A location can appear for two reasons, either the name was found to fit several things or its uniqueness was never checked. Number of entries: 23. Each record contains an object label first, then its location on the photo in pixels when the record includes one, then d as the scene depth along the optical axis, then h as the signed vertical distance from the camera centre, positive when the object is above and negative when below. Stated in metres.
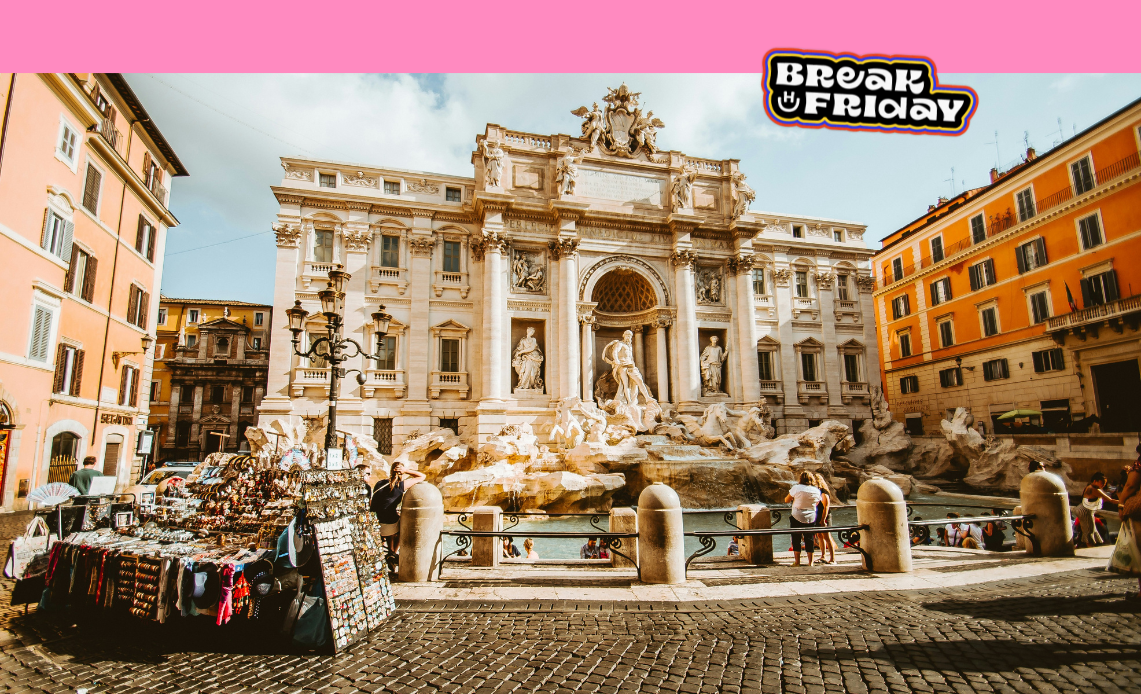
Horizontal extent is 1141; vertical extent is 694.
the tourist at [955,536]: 9.63 -2.24
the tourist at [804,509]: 7.82 -1.32
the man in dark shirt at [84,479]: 10.06 -0.88
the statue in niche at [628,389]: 21.31 +1.52
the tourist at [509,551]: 8.85 -2.16
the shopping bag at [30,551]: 5.48 -1.26
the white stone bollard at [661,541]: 6.39 -1.44
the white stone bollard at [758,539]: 7.79 -1.77
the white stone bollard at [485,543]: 7.50 -1.67
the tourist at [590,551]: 9.46 -2.30
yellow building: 37.03 +3.74
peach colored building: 13.69 +5.13
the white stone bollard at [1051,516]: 7.47 -1.42
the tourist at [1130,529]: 5.32 -1.18
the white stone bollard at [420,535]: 6.50 -1.34
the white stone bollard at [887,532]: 6.80 -1.46
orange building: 20.11 +5.78
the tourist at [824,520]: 7.90 -1.53
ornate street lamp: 8.14 +1.84
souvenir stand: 4.39 -1.12
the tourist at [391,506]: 6.88 -1.03
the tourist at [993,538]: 9.20 -2.12
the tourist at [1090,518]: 8.11 -1.59
